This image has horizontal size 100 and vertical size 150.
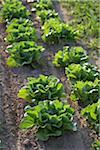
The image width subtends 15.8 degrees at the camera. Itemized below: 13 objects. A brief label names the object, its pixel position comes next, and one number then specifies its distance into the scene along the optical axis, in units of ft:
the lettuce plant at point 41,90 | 20.96
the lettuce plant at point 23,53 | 25.18
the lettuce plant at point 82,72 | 22.99
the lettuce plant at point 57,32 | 28.50
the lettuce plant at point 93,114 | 19.66
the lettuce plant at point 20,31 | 27.35
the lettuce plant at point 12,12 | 31.01
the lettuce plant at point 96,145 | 18.26
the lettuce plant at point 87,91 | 21.42
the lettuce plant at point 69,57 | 25.05
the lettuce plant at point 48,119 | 18.74
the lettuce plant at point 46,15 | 31.45
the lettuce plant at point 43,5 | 33.58
